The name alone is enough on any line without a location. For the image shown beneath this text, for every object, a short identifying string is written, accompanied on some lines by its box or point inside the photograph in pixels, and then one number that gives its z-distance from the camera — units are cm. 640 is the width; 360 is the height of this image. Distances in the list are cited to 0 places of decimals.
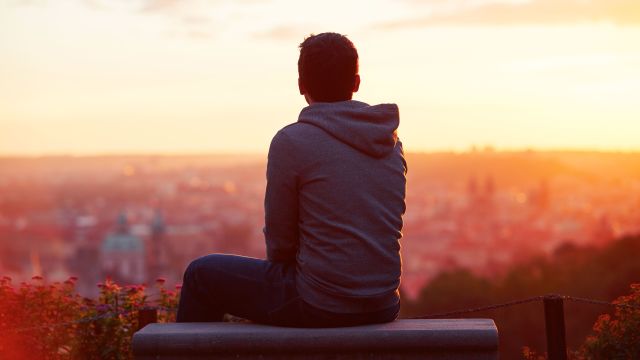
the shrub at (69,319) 499
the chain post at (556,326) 417
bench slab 308
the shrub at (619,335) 468
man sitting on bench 320
